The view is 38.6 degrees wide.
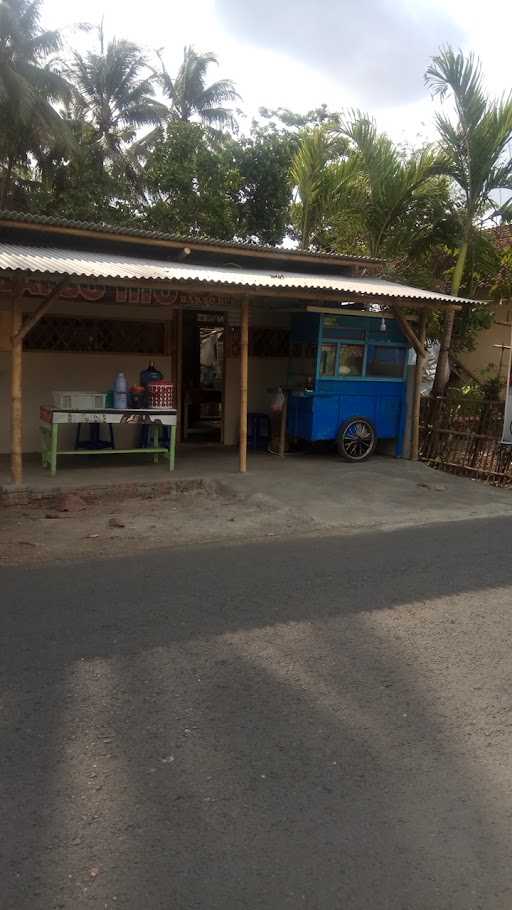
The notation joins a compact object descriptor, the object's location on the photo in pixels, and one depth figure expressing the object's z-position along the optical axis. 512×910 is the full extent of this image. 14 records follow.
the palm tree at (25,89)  21.06
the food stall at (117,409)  8.79
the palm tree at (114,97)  26.09
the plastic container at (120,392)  9.12
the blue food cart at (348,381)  10.59
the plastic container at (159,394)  9.39
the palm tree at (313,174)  14.09
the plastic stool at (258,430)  11.87
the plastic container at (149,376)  9.85
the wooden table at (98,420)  8.71
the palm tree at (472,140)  11.65
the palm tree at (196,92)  28.17
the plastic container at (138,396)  9.38
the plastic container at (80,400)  8.84
